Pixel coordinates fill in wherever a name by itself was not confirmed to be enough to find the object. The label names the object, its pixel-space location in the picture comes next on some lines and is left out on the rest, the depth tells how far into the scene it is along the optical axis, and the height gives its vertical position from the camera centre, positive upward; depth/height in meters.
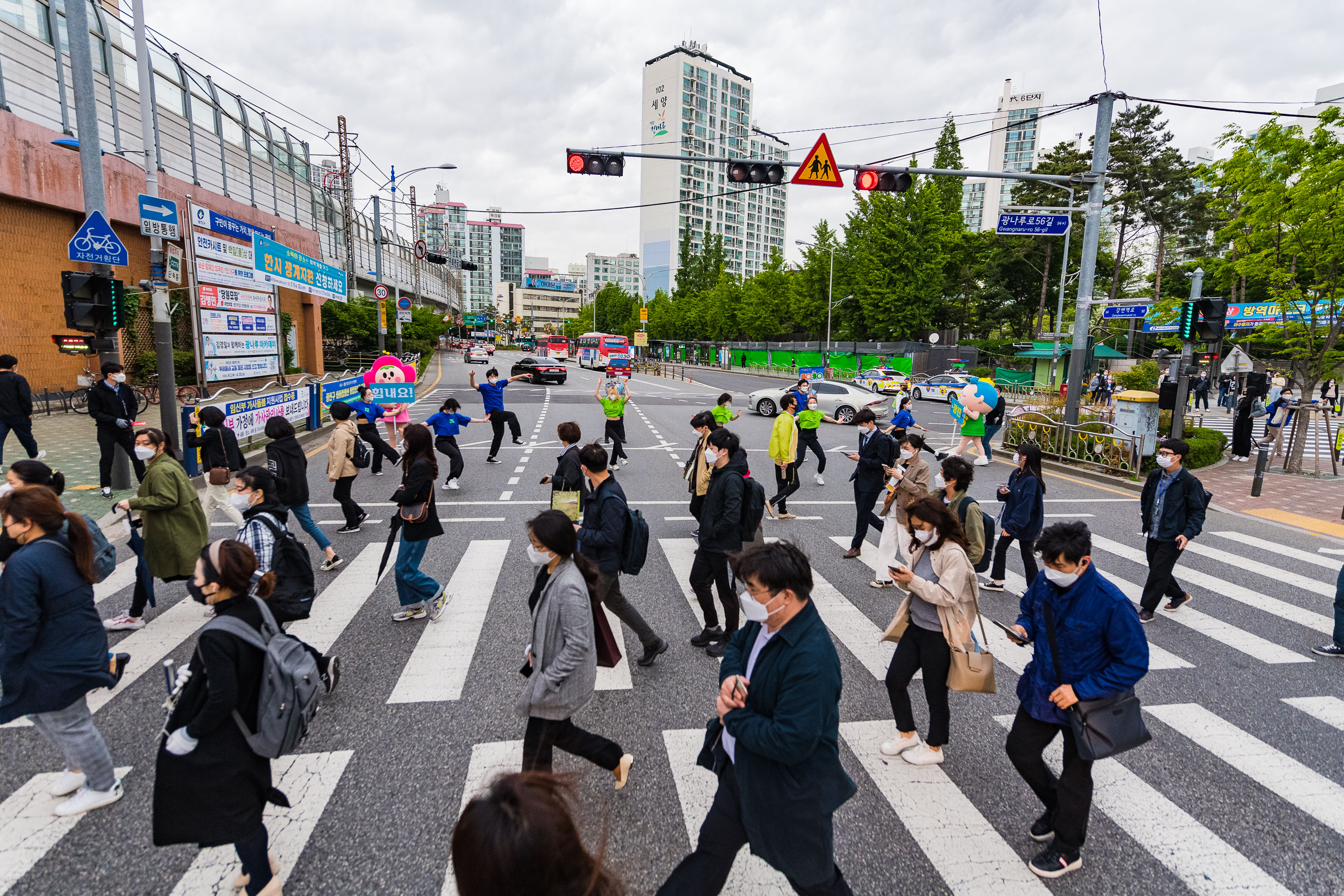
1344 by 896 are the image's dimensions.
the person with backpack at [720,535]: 5.41 -1.50
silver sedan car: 23.39 -1.72
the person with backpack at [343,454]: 8.10 -1.39
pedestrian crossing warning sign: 11.86 +3.22
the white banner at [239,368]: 13.95 -0.70
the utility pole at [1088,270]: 14.38 +1.91
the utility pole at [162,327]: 10.62 +0.13
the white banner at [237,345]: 13.84 -0.19
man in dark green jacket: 2.34 -1.39
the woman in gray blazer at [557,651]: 3.35 -1.53
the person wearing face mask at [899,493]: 6.47 -1.38
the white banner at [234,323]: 13.84 +0.31
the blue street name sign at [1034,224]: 13.93 +2.73
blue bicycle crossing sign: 9.53 +1.27
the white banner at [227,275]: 13.38 +1.29
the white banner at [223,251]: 13.07 +1.77
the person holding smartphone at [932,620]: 3.74 -1.53
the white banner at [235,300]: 13.67 +0.81
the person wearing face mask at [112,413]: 9.60 -1.14
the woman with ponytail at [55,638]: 3.19 -1.50
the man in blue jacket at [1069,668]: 3.08 -1.44
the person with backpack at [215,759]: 2.65 -1.69
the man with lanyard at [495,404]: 13.64 -1.23
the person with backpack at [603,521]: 4.86 -1.27
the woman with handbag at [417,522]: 5.67 -1.56
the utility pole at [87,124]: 9.48 +3.00
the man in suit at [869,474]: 8.11 -1.47
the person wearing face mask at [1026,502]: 6.47 -1.42
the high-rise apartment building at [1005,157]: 132.12 +43.36
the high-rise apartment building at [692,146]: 121.38 +38.61
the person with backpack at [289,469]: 6.69 -1.34
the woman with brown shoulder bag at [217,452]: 6.56 -1.37
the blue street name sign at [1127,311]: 14.96 +1.12
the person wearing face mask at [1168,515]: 6.17 -1.45
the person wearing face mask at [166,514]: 5.23 -1.42
